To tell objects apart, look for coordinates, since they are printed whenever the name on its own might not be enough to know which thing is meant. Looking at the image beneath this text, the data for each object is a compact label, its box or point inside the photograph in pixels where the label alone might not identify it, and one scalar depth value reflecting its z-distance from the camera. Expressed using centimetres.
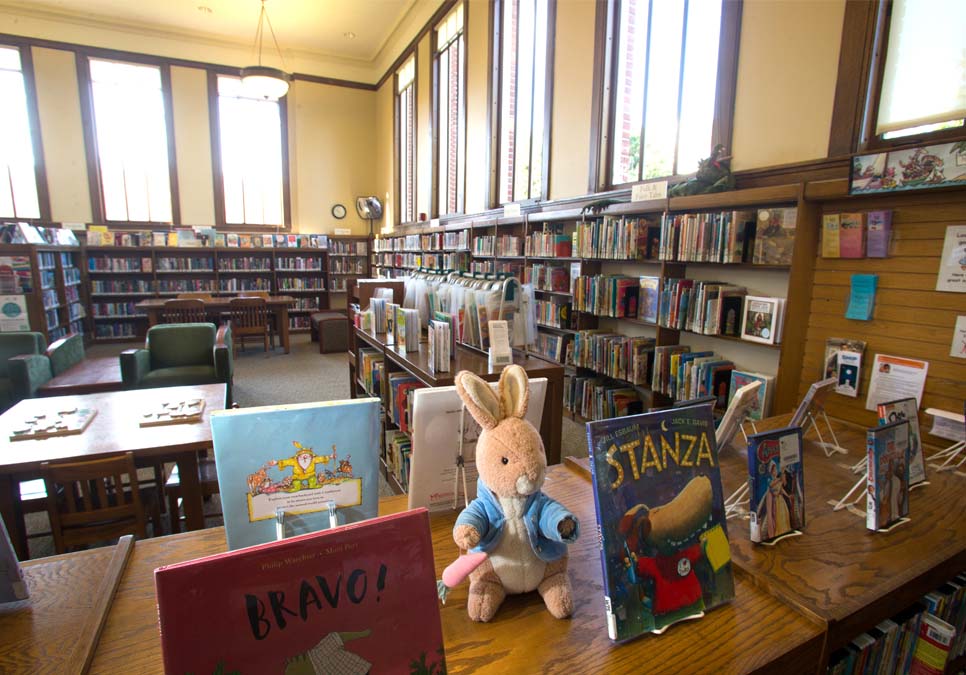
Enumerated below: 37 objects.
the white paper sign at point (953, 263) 191
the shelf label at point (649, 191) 323
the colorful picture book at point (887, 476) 119
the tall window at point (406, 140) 854
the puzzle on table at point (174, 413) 223
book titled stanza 83
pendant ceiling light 604
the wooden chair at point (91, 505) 171
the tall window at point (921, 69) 205
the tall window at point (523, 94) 477
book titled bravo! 53
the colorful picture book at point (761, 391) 260
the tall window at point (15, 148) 768
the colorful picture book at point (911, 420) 143
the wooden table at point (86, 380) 325
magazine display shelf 217
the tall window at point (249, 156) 904
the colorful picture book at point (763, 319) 255
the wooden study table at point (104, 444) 189
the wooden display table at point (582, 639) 78
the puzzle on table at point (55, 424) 206
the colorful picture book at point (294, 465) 92
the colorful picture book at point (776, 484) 107
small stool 725
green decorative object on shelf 287
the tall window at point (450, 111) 655
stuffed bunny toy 86
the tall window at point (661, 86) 322
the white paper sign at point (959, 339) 191
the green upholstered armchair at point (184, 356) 401
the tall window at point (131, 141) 827
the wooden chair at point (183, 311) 639
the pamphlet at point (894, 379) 204
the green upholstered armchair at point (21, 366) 337
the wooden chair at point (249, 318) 682
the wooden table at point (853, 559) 95
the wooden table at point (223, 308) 656
